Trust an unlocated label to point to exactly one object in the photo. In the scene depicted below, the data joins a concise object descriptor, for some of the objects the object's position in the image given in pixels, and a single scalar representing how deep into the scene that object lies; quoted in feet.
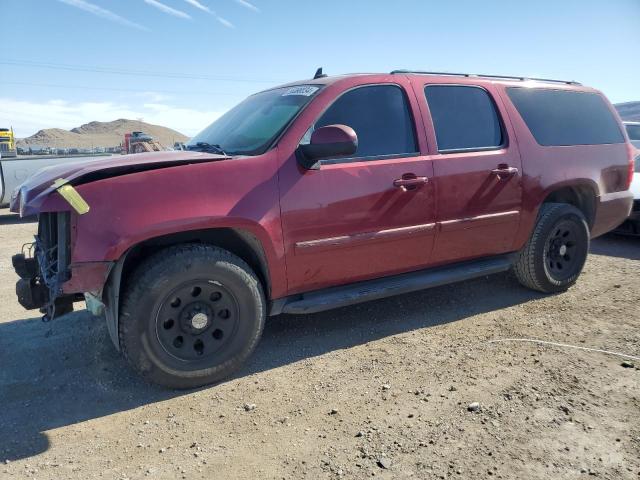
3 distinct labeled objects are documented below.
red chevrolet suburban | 9.22
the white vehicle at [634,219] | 22.09
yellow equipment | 82.67
